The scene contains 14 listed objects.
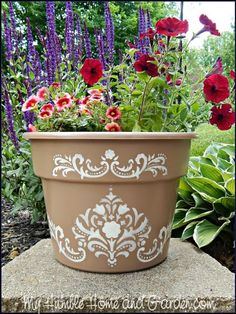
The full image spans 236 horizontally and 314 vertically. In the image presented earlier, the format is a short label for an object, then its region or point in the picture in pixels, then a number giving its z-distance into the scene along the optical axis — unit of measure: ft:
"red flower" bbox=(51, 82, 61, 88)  4.77
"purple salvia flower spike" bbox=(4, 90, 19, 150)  4.78
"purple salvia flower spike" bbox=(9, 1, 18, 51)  5.19
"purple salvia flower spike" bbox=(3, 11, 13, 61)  5.10
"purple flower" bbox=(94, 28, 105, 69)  5.35
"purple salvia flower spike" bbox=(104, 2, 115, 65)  5.22
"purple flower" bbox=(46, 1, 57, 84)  5.13
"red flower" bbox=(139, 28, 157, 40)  4.37
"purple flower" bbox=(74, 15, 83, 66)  5.60
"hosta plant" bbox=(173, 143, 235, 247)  5.16
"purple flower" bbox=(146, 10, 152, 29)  5.68
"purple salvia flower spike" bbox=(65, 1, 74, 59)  5.20
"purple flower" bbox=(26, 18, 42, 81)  5.33
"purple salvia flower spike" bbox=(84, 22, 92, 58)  5.44
